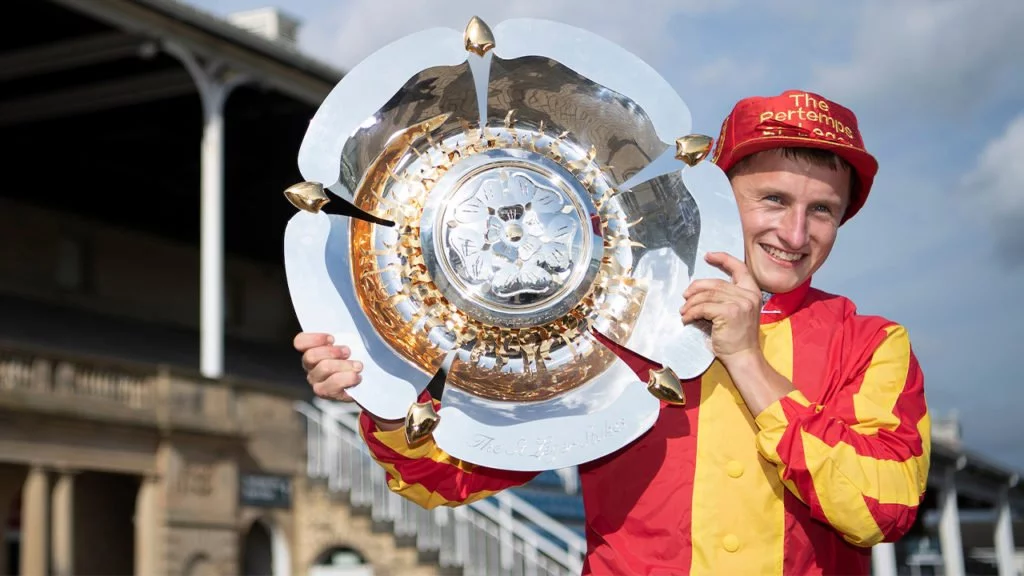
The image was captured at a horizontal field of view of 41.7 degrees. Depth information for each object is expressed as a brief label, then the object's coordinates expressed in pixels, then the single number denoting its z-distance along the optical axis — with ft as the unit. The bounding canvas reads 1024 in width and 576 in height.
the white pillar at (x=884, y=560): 68.33
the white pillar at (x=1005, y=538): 100.68
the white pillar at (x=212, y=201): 47.26
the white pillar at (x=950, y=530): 84.07
